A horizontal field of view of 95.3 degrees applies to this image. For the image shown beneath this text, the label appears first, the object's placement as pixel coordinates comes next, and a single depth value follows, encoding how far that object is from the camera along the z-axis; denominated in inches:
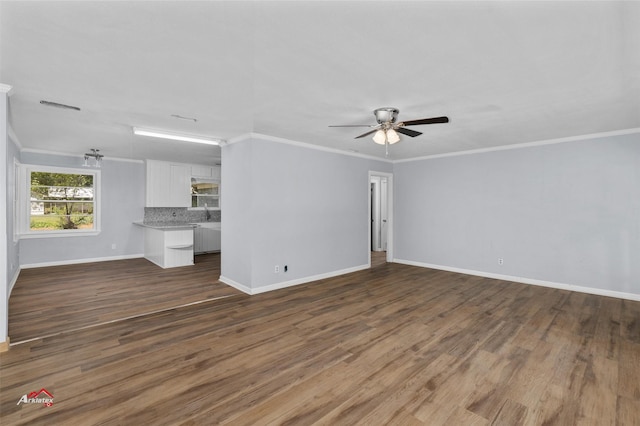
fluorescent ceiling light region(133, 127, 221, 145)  163.1
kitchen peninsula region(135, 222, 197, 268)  245.9
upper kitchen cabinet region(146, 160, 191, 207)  285.0
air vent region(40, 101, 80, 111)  122.9
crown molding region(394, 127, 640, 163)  166.4
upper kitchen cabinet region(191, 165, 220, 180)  311.3
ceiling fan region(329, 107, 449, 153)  124.8
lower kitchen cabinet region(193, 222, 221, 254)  316.5
